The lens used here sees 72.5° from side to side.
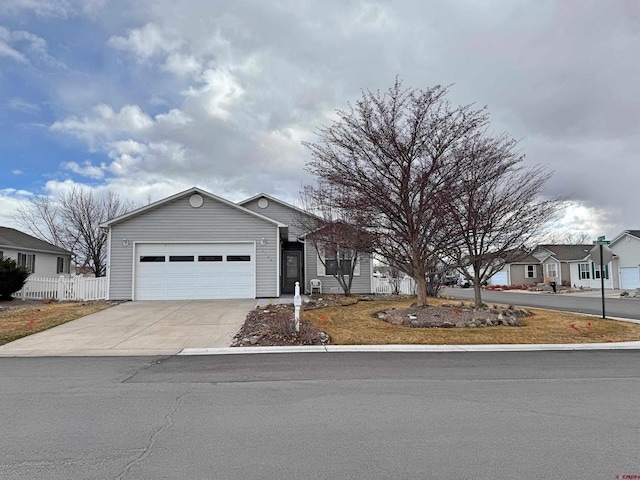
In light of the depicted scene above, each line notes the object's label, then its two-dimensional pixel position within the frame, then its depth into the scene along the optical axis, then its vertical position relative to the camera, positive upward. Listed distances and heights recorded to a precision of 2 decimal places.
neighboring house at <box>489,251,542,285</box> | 51.28 -0.43
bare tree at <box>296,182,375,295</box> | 15.06 +1.37
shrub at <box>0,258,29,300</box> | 19.84 -0.28
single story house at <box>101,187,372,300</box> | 19.17 +0.89
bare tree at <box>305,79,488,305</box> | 13.95 +3.31
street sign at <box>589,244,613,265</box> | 15.11 +0.52
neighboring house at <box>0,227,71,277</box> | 25.02 +1.15
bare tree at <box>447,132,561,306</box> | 14.29 +2.02
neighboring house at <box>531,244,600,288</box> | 41.09 +0.25
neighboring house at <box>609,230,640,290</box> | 36.56 +0.76
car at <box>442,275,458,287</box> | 57.90 -1.52
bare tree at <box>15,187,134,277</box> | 31.58 +3.27
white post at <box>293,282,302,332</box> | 11.41 -0.88
